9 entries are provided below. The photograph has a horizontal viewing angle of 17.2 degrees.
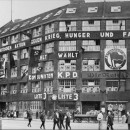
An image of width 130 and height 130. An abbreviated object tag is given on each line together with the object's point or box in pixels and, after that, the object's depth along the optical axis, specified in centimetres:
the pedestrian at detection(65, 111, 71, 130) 3412
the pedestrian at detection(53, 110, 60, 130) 3347
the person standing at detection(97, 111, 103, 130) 3553
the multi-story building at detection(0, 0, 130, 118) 6356
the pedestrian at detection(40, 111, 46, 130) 3631
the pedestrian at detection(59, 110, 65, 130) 3419
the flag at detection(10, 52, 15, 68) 7400
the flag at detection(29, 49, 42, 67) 6844
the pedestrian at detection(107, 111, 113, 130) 3232
